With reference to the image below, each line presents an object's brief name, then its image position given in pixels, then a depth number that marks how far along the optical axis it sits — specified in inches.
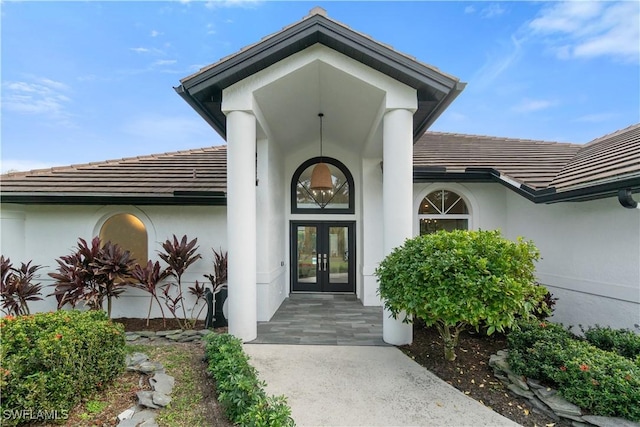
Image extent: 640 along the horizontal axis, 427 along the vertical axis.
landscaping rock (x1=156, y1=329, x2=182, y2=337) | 230.3
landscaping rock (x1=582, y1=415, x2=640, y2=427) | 121.2
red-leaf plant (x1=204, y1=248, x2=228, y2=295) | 256.2
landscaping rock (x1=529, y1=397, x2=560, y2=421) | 134.0
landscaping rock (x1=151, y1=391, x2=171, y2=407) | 131.6
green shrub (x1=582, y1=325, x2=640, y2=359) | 164.4
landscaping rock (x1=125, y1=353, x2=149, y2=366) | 166.7
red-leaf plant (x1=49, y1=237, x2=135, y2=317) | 230.8
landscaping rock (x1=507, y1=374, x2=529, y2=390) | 151.5
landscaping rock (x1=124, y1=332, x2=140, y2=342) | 222.8
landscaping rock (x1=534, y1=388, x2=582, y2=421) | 130.4
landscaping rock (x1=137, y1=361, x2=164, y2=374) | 160.6
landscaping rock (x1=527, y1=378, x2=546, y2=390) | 147.7
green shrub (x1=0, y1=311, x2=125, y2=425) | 110.7
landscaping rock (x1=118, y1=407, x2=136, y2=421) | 122.1
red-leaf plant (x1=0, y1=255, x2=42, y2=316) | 239.9
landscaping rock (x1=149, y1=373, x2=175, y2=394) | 143.1
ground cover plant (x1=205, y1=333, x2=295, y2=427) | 108.4
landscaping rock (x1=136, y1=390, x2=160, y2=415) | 130.4
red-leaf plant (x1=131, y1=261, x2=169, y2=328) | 245.3
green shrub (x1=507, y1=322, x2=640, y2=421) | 125.3
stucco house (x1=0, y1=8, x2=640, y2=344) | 209.2
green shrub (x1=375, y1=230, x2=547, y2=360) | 146.3
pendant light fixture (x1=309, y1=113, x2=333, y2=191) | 299.1
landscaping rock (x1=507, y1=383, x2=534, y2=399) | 147.0
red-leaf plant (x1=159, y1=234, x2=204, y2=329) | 254.7
